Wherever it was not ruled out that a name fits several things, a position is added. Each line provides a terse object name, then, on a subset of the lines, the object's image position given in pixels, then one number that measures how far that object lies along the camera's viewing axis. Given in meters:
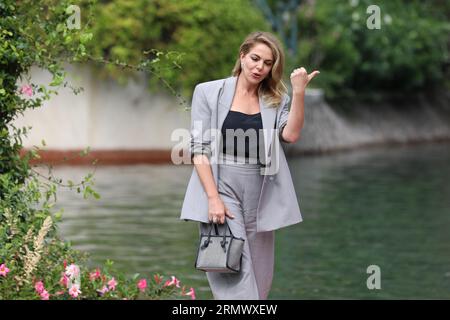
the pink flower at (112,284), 13.03
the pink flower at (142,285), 13.09
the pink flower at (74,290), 12.27
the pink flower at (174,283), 13.16
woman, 12.08
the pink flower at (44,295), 11.81
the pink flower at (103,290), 13.04
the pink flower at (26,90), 14.10
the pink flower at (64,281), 12.52
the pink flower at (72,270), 12.41
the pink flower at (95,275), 13.20
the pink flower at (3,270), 11.91
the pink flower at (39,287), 11.92
